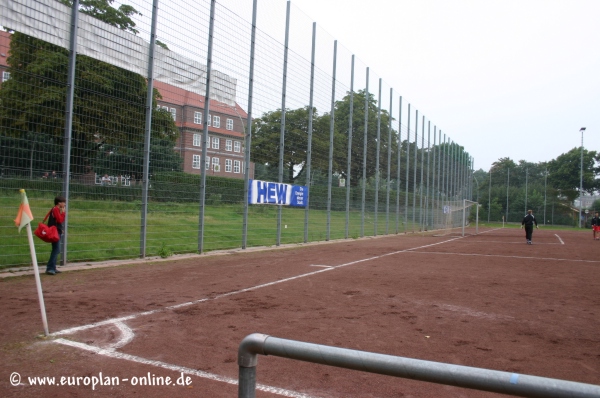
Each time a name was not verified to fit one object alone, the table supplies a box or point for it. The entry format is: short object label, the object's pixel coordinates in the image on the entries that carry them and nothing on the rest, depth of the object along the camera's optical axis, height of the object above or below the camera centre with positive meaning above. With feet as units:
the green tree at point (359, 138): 74.43 +12.08
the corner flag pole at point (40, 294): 15.43 -3.56
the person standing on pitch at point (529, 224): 72.49 -2.23
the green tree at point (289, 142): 53.21 +7.42
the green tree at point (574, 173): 242.58 +20.89
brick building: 41.91 +6.64
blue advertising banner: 50.88 +0.72
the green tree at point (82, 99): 29.53 +6.71
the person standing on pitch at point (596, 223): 96.72 -2.14
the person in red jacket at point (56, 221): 28.66 -2.00
